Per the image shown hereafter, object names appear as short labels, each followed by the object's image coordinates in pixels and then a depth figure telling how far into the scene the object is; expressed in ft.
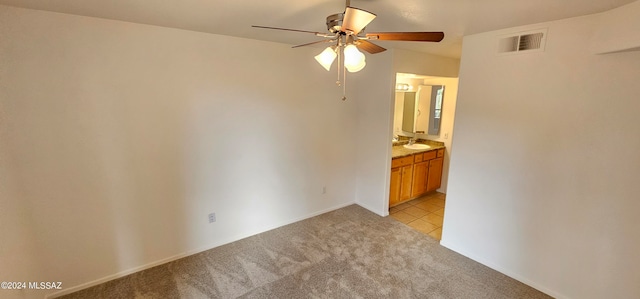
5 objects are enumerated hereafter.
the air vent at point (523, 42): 7.21
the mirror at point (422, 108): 15.52
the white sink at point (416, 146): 15.20
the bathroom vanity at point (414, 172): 13.41
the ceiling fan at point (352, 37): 4.72
